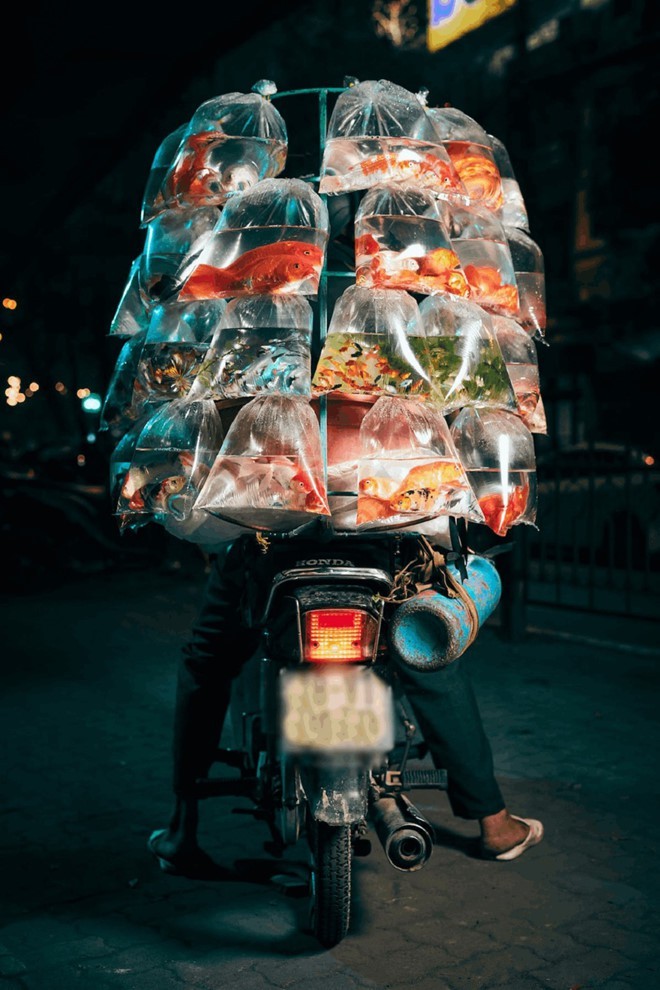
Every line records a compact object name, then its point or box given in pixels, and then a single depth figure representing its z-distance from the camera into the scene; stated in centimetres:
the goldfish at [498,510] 334
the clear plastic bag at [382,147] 317
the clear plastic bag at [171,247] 347
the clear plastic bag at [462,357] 315
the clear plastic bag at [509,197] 385
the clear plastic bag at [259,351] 310
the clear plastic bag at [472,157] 353
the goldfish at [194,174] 334
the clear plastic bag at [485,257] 340
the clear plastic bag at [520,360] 364
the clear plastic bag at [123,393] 375
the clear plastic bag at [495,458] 333
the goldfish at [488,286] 340
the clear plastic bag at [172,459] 326
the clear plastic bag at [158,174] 361
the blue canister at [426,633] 288
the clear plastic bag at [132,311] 377
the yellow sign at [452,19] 2672
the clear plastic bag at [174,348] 344
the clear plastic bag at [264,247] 310
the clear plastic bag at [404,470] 297
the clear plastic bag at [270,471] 299
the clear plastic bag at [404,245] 308
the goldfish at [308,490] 297
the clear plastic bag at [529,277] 384
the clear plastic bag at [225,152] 335
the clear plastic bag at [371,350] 304
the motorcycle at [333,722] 282
